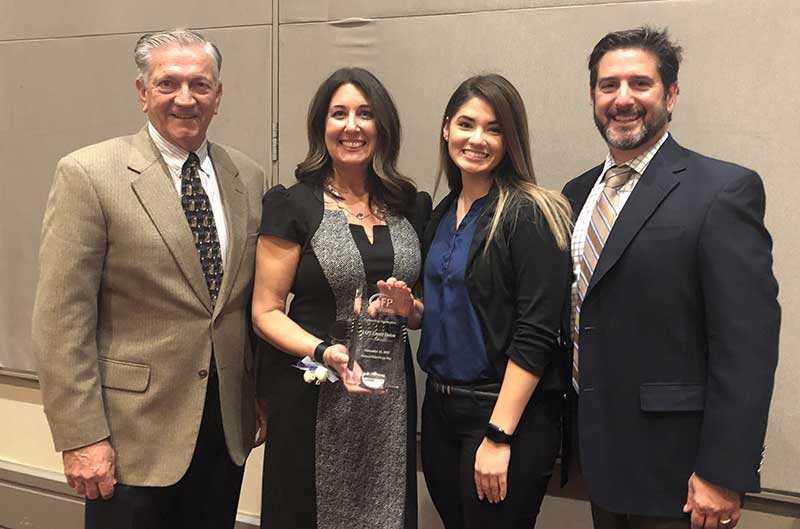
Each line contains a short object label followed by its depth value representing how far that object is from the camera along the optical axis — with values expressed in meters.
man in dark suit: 1.61
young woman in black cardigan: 1.82
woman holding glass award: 1.98
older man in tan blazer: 1.83
